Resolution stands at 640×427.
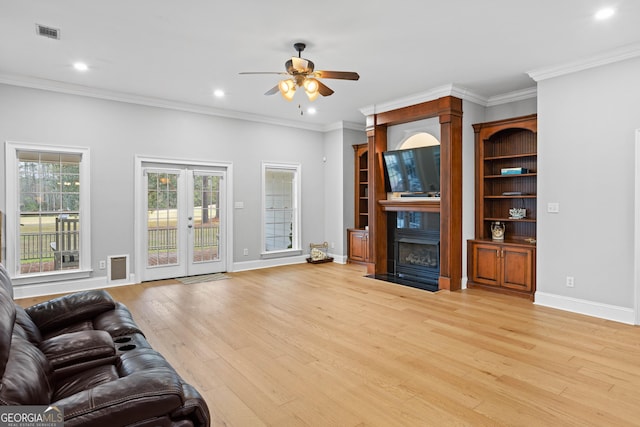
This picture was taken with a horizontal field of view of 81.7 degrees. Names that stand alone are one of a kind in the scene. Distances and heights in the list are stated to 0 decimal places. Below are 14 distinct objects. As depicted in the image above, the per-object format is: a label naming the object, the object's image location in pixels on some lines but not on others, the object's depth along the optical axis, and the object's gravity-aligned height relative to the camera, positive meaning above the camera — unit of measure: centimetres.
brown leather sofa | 127 -70
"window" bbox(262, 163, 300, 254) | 761 +7
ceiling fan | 384 +143
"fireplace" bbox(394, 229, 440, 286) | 622 -78
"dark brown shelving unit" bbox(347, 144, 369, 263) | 778 +1
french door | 623 -16
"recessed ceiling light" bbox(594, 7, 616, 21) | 329 +180
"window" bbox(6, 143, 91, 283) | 509 +0
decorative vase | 574 -30
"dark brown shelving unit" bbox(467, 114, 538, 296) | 528 +14
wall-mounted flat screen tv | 588 +70
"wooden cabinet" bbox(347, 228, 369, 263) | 767 -71
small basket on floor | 802 -92
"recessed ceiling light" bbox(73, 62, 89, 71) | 461 +184
